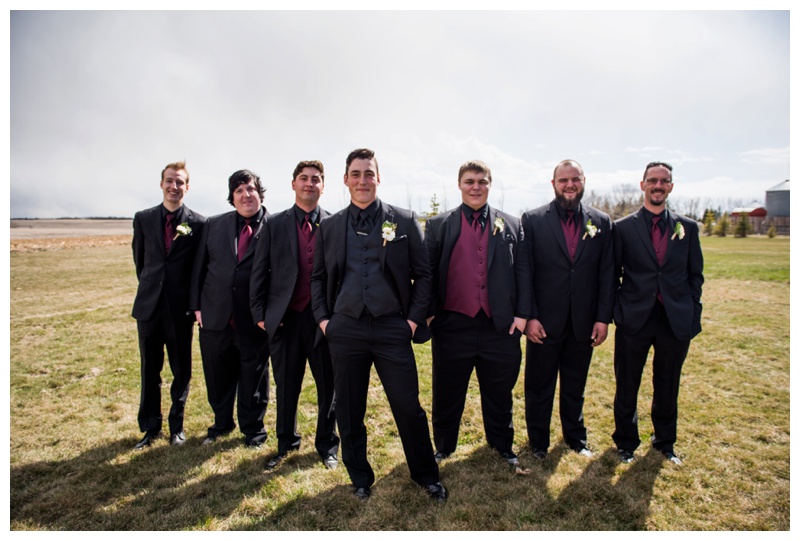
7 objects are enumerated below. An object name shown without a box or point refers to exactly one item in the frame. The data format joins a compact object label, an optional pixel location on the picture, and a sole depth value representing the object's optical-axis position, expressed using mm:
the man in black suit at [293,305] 4434
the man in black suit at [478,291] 4266
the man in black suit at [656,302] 4488
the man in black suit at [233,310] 4820
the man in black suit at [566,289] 4480
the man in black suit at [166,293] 4891
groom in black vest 3826
